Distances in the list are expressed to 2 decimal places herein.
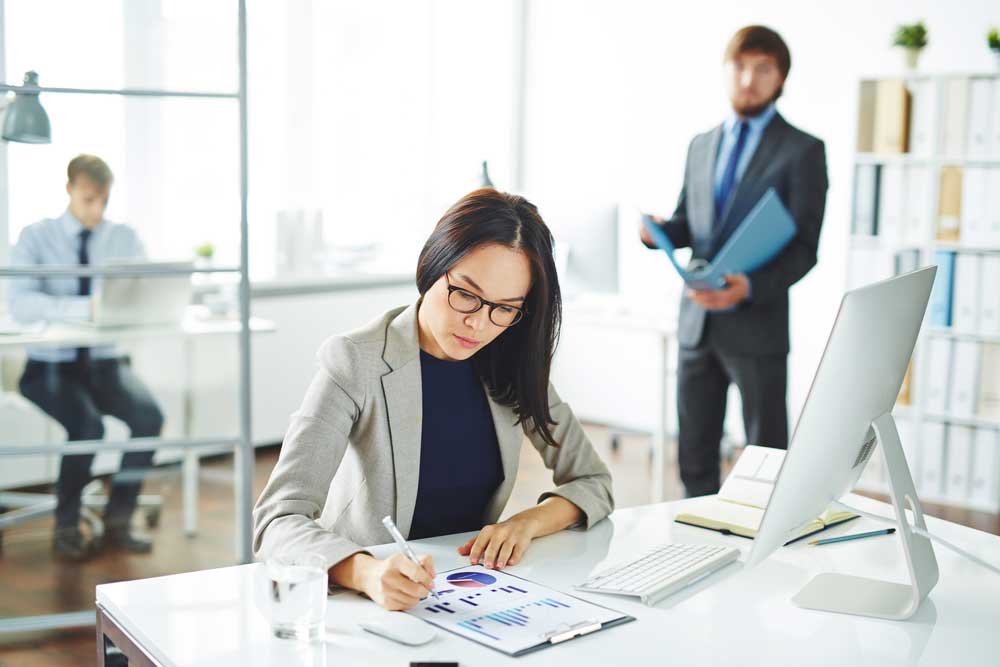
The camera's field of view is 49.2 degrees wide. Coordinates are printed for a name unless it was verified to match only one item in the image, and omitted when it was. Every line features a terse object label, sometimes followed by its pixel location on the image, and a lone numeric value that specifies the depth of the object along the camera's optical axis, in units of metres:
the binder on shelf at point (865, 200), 4.62
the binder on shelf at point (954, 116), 4.36
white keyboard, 1.53
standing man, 3.22
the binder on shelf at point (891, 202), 4.56
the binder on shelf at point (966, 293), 4.39
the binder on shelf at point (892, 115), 4.49
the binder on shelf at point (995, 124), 4.30
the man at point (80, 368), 3.05
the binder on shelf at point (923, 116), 4.45
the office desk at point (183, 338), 3.09
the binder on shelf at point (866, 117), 4.60
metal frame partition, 3.01
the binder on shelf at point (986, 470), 4.40
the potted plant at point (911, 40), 4.46
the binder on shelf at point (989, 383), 4.39
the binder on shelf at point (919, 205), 4.47
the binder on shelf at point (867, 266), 4.59
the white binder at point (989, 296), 4.34
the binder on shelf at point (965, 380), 4.41
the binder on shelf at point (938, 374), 4.47
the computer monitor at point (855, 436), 1.34
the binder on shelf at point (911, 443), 4.57
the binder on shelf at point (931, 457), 4.52
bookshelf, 4.36
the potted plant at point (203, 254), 3.22
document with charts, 1.36
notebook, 1.88
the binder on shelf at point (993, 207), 4.31
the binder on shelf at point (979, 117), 4.32
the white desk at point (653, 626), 1.32
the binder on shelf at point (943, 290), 4.45
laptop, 3.17
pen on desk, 1.84
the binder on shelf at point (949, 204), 4.41
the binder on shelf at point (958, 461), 4.47
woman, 1.69
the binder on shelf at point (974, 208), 4.35
